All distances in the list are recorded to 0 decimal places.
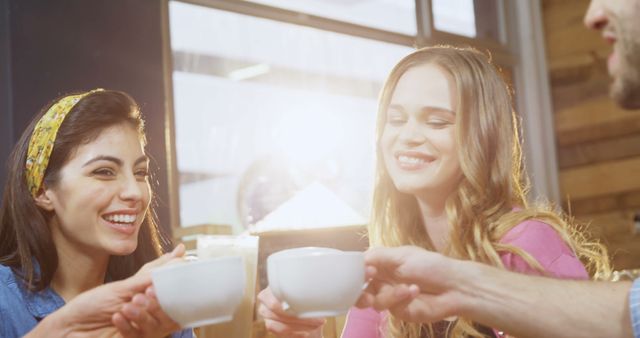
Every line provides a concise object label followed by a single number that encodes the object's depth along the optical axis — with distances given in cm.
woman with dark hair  161
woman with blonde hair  149
